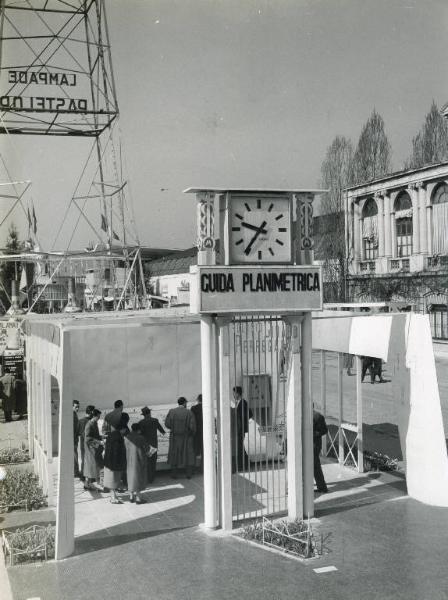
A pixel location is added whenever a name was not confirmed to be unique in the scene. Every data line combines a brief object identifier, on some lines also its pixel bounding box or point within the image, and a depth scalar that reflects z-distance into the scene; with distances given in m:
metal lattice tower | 16.11
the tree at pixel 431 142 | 44.28
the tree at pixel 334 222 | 42.47
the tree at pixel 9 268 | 40.43
